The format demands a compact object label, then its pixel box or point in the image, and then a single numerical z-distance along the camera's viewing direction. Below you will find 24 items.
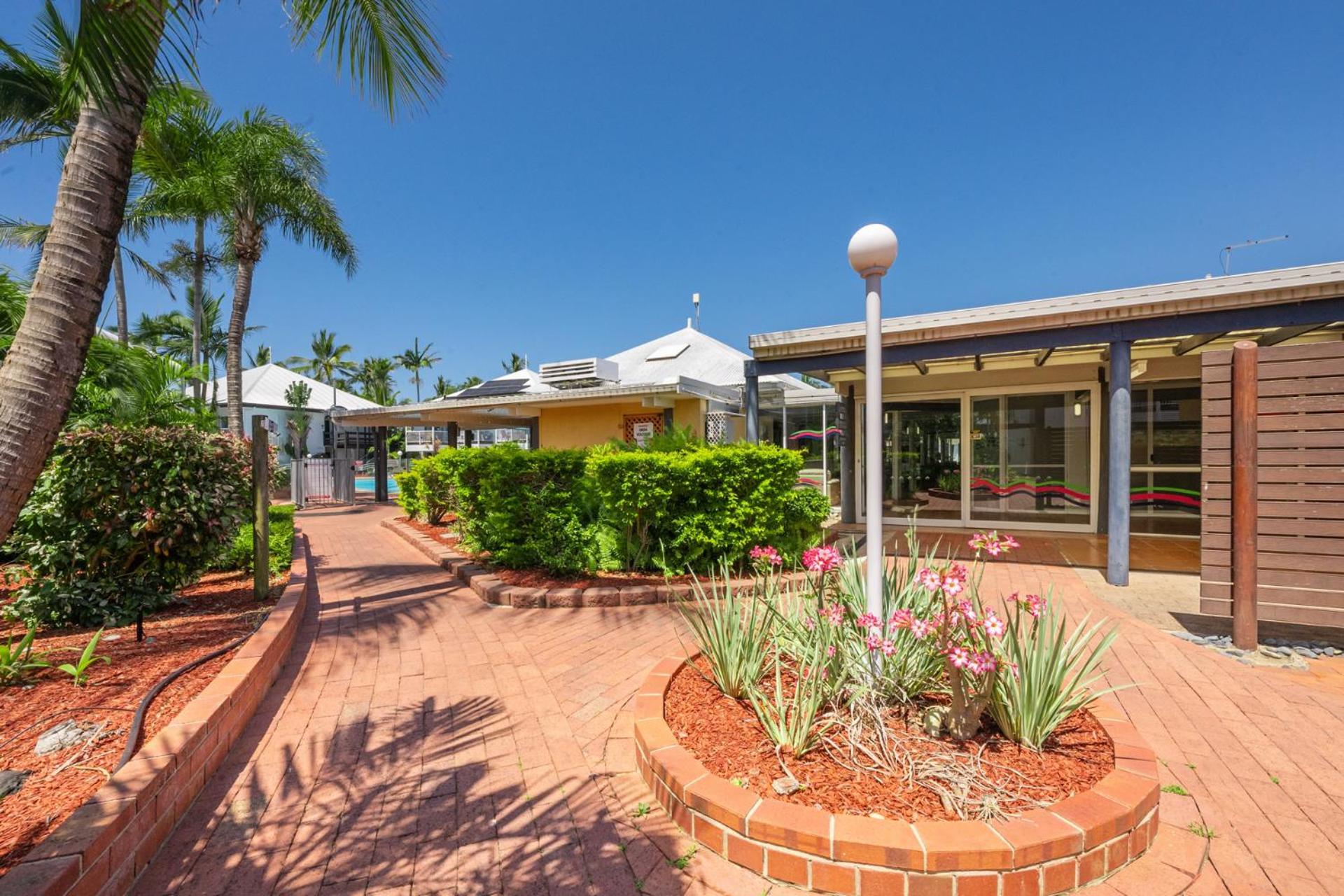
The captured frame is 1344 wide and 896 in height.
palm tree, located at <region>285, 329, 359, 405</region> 49.88
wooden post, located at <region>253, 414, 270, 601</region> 5.21
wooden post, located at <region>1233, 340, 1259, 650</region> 4.21
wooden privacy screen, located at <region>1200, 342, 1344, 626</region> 4.09
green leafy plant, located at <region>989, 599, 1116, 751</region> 2.42
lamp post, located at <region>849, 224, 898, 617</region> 2.87
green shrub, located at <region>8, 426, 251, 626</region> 4.35
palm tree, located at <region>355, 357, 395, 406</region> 53.00
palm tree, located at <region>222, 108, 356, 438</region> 10.77
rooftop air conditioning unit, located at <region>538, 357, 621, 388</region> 12.24
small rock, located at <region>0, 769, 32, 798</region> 2.25
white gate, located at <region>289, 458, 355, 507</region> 17.45
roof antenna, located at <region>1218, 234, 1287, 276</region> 9.70
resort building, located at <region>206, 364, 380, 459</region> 29.75
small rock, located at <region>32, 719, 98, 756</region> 2.57
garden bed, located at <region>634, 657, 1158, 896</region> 1.79
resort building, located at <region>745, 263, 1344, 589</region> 5.72
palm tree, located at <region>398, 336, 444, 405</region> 58.84
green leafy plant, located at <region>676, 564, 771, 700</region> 2.94
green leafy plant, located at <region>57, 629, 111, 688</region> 3.17
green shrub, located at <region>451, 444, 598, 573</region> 5.98
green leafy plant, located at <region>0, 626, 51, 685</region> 3.19
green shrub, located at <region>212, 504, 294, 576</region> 6.69
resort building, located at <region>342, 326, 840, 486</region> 11.24
